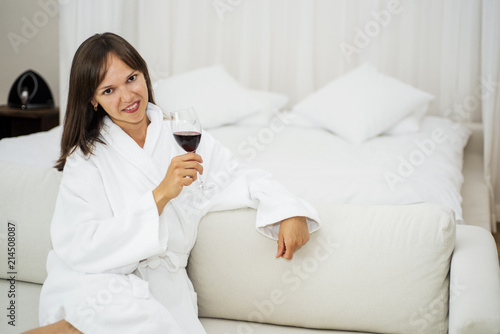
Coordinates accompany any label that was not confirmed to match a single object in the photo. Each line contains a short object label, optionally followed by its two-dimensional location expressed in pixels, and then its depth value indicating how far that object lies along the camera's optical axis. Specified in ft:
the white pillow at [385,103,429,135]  9.50
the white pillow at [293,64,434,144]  9.32
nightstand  11.21
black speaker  11.50
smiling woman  4.31
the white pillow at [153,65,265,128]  9.92
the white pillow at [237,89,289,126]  10.16
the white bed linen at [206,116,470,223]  6.49
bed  6.77
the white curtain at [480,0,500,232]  8.95
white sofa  4.54
